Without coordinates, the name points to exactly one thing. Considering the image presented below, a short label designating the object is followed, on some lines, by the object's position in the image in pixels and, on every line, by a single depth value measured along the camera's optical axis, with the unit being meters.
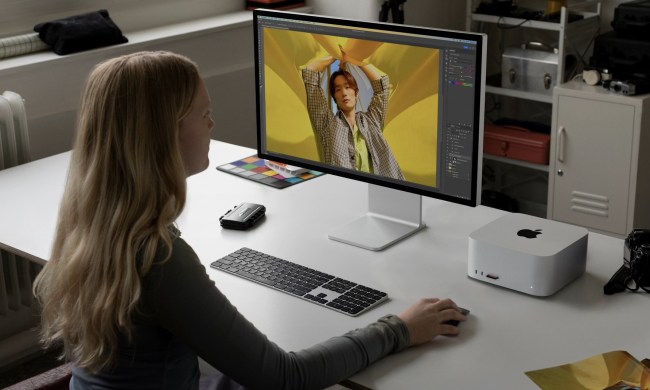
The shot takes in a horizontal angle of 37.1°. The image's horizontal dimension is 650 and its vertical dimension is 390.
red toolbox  3.92
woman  1.54
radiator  2.87
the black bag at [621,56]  3.55
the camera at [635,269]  1.93
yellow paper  1.62
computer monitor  2.00
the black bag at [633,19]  3.55
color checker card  2.62
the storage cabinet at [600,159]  3.54
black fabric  3.15
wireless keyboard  1.93
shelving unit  3.81
